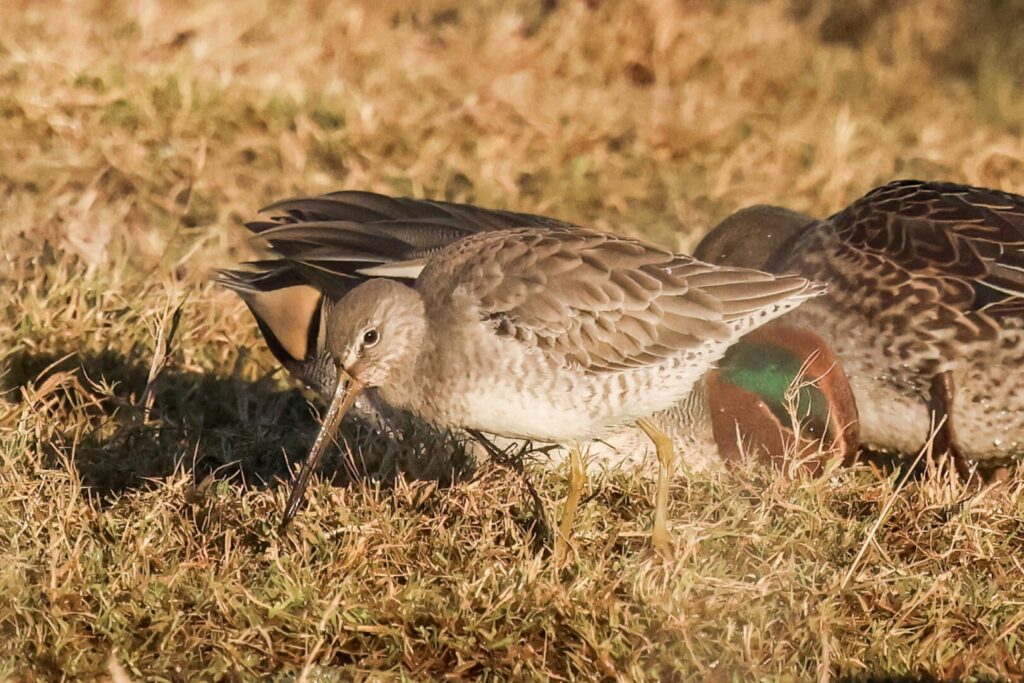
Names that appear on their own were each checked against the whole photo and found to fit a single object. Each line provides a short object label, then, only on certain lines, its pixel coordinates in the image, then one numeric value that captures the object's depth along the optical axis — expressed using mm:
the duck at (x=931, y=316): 9242
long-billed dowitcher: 7766
